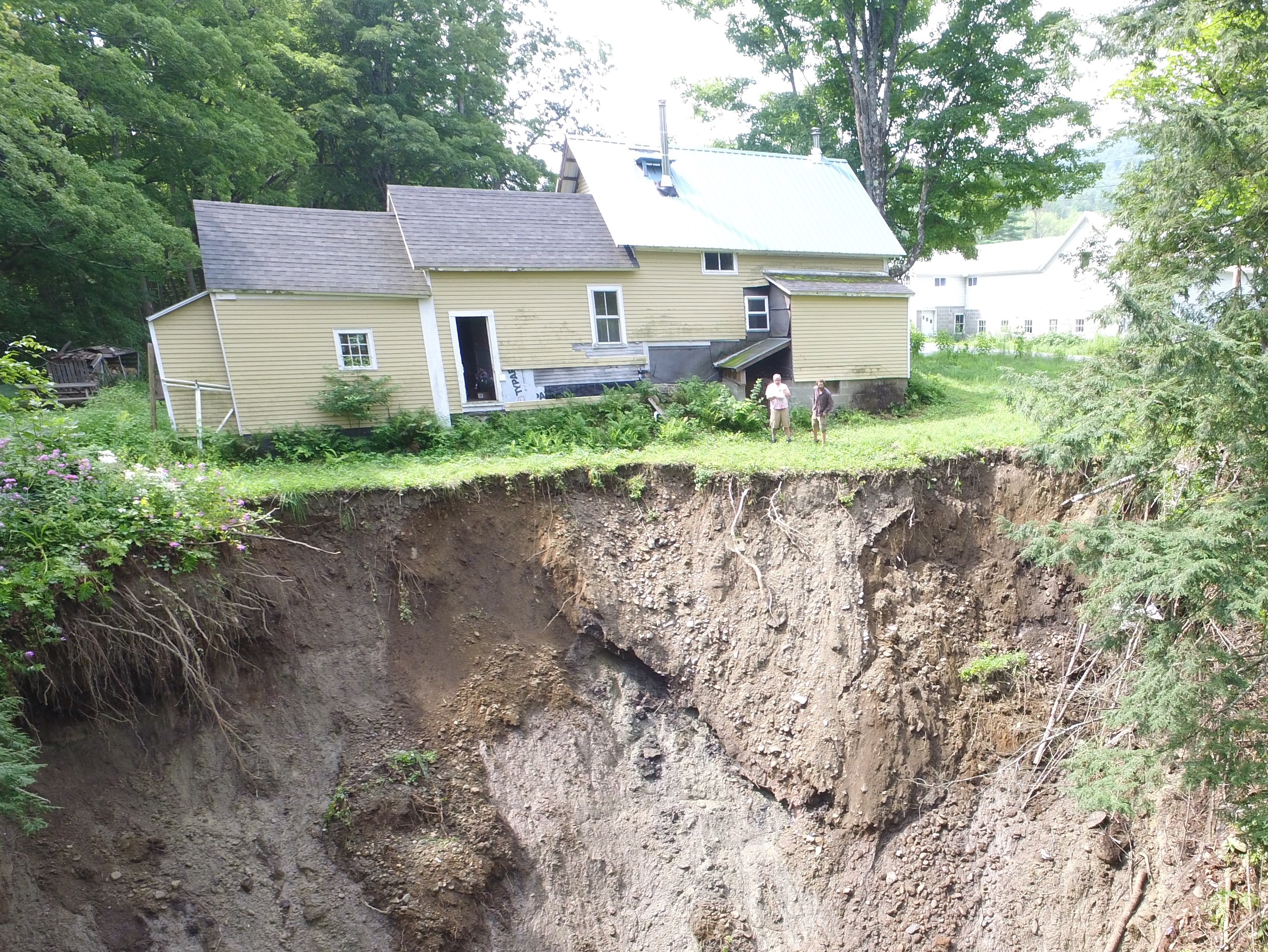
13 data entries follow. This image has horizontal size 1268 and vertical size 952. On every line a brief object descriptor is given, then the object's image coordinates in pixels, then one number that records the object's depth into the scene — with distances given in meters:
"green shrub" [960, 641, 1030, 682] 9.63
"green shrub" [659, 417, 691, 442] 13.27
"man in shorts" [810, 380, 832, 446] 12.75
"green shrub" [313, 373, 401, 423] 13.19
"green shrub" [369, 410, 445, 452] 13.23
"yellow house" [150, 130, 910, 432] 12.91
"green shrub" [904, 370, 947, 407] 17.42
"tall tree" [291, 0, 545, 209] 24.52
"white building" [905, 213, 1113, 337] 33.34
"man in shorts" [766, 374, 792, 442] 13.21
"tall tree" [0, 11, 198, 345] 13.13
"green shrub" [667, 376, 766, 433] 14.27
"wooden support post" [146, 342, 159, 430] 11.57
